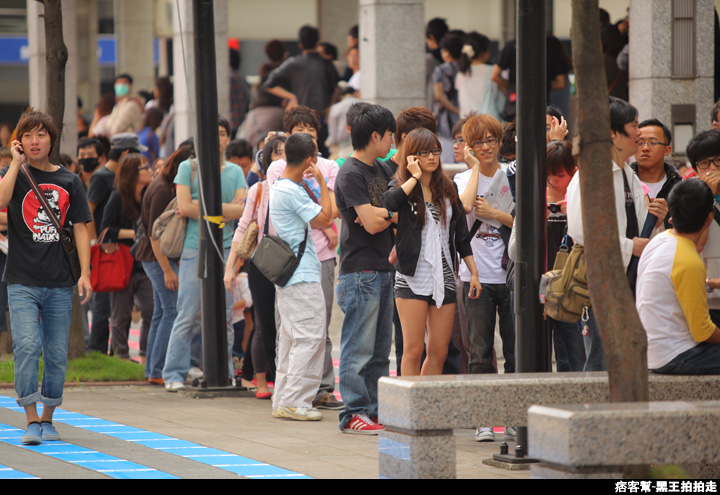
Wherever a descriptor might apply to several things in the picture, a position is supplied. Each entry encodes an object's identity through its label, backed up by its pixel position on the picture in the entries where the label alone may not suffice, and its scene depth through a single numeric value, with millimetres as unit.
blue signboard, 64687
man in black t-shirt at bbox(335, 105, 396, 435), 16047
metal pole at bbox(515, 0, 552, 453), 13883
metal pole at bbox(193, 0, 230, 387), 20062
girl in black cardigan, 15359
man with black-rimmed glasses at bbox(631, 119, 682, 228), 15789
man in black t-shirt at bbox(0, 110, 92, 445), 15398
